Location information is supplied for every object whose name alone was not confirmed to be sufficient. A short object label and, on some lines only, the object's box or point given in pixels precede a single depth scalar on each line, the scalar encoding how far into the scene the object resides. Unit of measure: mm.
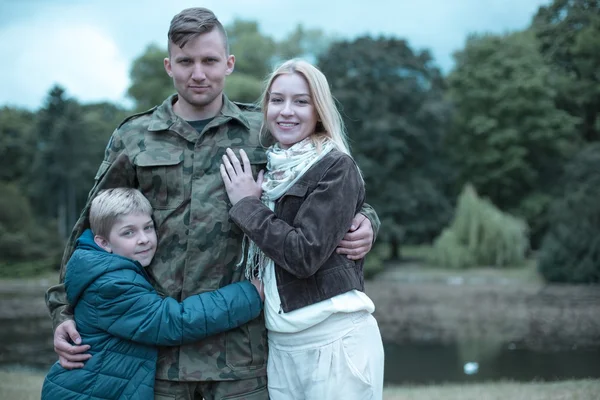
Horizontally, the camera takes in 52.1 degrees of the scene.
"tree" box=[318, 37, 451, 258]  28797
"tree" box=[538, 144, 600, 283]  21375
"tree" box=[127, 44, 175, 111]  36312
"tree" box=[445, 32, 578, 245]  31703
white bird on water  11336
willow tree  25234
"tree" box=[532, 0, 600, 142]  15383
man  3117
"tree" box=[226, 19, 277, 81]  42844
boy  2945
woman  2895
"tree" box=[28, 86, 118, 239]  32531
